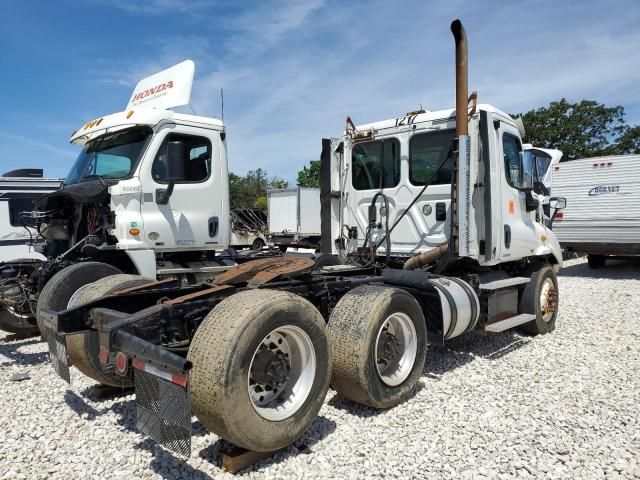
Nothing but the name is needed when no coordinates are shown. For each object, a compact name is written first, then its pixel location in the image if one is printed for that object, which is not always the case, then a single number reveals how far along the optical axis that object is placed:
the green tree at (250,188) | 47.31
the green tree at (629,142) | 33.47
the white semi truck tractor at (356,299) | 3.01
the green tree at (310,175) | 37.16
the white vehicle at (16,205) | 10.26
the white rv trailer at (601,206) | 12.90
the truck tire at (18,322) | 6.41
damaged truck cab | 6.17
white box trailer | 20.66
